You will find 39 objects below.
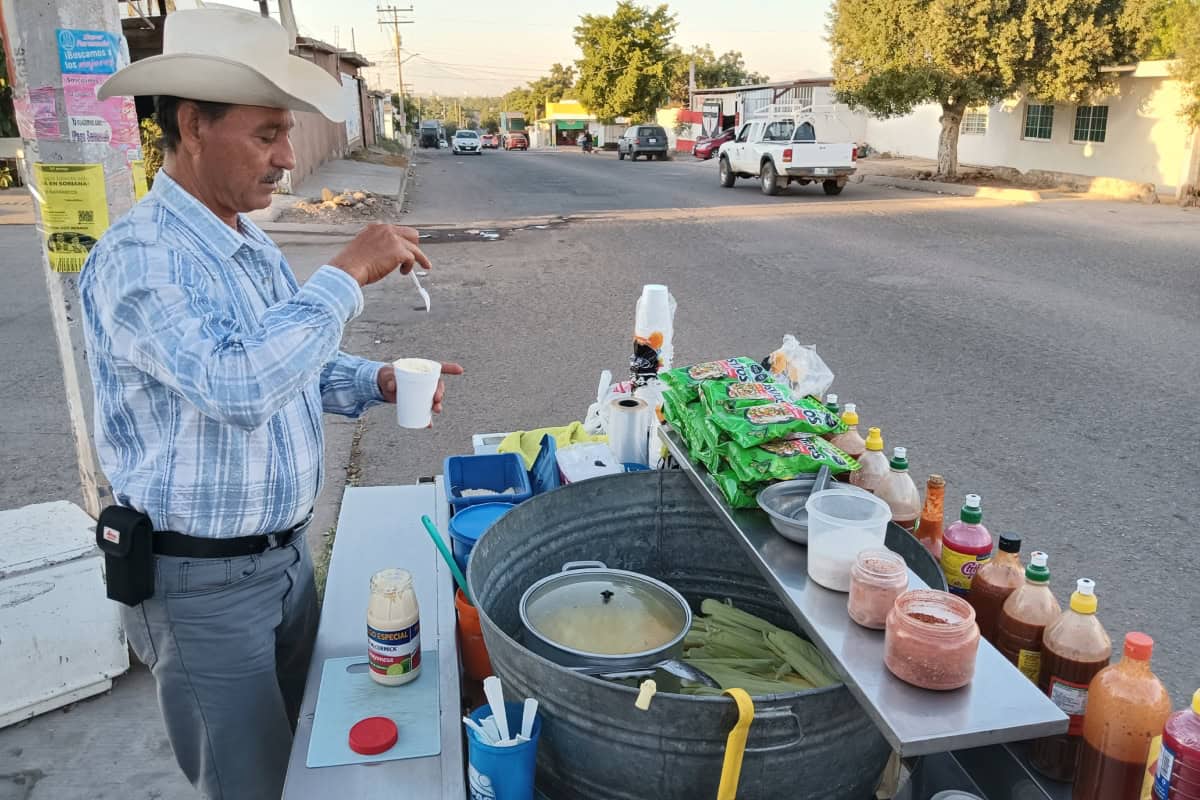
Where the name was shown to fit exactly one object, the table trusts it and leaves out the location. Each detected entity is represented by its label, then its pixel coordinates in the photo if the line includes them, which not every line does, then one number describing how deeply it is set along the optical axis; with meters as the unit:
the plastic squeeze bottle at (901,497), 2.39
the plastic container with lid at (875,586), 1.56
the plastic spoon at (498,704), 1.71
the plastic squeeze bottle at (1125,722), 1.61
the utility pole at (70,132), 3.12
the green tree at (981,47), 20.17
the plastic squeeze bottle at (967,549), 2.23
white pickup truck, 20.23
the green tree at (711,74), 70.38
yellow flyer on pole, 3.24
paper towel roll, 3.17
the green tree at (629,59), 55.88
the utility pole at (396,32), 78.22
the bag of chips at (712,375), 2.49
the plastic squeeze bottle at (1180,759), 1.42
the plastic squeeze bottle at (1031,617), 1.91
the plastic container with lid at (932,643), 1.42
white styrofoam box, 3.27
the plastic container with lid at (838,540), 1.68
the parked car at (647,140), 39.59
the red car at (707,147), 39.75
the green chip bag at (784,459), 2.01
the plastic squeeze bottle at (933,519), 2.50
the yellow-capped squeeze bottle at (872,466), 2.43
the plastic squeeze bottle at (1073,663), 1.77
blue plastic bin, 3.05
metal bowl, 1.86
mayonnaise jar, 2.02
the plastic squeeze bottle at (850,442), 2.62
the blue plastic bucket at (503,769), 1.66
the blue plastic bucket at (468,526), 2.57
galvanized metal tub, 1.53
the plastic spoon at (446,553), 2.36
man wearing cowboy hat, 1.69
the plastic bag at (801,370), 3.10
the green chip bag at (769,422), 2.10
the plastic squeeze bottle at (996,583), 2.06
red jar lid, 1.86
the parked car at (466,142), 51.88
